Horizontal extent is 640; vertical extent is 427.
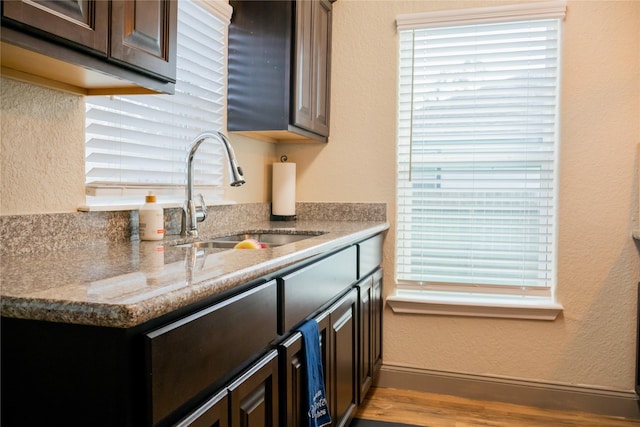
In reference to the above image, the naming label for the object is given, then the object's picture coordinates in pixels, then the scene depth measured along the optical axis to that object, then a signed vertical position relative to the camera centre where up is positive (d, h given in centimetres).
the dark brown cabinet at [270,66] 233 +59
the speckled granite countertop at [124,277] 79 -15
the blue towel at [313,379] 149 -52
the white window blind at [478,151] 264 +26
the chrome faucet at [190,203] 188 -2
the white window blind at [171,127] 166 +24
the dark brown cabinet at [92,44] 99 +32
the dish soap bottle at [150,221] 170 -8
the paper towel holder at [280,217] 283 -10
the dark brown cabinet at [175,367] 80 -30
